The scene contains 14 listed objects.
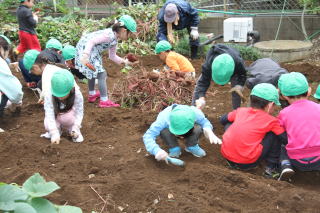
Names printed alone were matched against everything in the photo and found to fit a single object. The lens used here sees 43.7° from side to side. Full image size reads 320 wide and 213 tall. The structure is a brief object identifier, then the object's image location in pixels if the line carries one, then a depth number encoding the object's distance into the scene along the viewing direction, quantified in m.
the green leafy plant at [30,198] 1.61
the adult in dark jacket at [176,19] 6.68
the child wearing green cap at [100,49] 4.97
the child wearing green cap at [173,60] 5.86
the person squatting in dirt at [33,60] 5.22
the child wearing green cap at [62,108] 3.91
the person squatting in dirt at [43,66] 4.30
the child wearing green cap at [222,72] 4.04
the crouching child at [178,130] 3.45
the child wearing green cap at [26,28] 6.68
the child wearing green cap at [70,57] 5.90
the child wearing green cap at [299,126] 3.29
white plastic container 7.78
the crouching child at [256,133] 3.45
